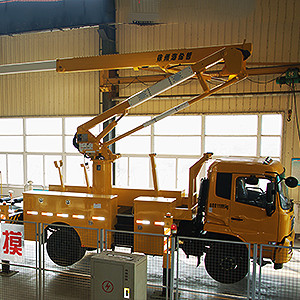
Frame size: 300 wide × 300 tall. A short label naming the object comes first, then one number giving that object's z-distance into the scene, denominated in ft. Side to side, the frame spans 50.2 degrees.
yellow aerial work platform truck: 20.92
